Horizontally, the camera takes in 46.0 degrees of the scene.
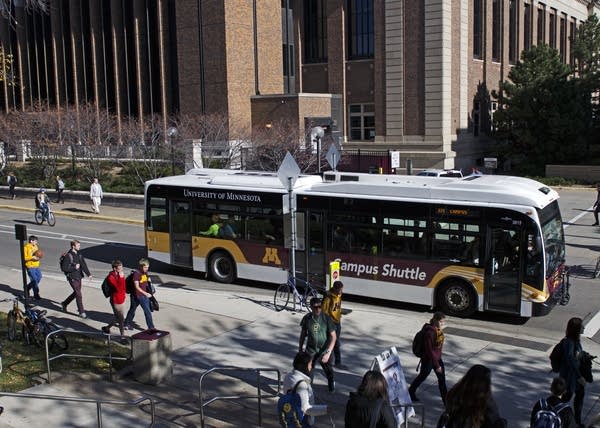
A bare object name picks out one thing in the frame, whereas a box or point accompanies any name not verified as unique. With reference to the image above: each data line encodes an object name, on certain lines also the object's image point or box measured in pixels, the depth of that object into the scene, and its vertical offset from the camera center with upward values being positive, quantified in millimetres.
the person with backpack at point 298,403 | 7180 -2695
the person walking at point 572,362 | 8703 -2842
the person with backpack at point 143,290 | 13117 -2734
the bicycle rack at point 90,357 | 10562 -3330
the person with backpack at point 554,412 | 6891 -2749
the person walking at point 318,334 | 9812 -2723
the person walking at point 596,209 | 25953 -2896
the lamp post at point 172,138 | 33134 +158
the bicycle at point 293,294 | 15156 -3447
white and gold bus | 14024 -2171
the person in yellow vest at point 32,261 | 15820 -2581
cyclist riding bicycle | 28312 -2357
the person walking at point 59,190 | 34309 -2207
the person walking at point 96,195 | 31016 -2258
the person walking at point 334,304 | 11031 -2610
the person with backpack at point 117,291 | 13094 -2733
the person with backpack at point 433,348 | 9281 -2818
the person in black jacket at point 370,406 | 6305 -2412
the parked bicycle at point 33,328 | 12180 -3234
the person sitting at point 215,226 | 18172 -2190
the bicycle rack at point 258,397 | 8766 -3336
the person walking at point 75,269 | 14547 -2576
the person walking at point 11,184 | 37125 -2005
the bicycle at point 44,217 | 28344 -2893
